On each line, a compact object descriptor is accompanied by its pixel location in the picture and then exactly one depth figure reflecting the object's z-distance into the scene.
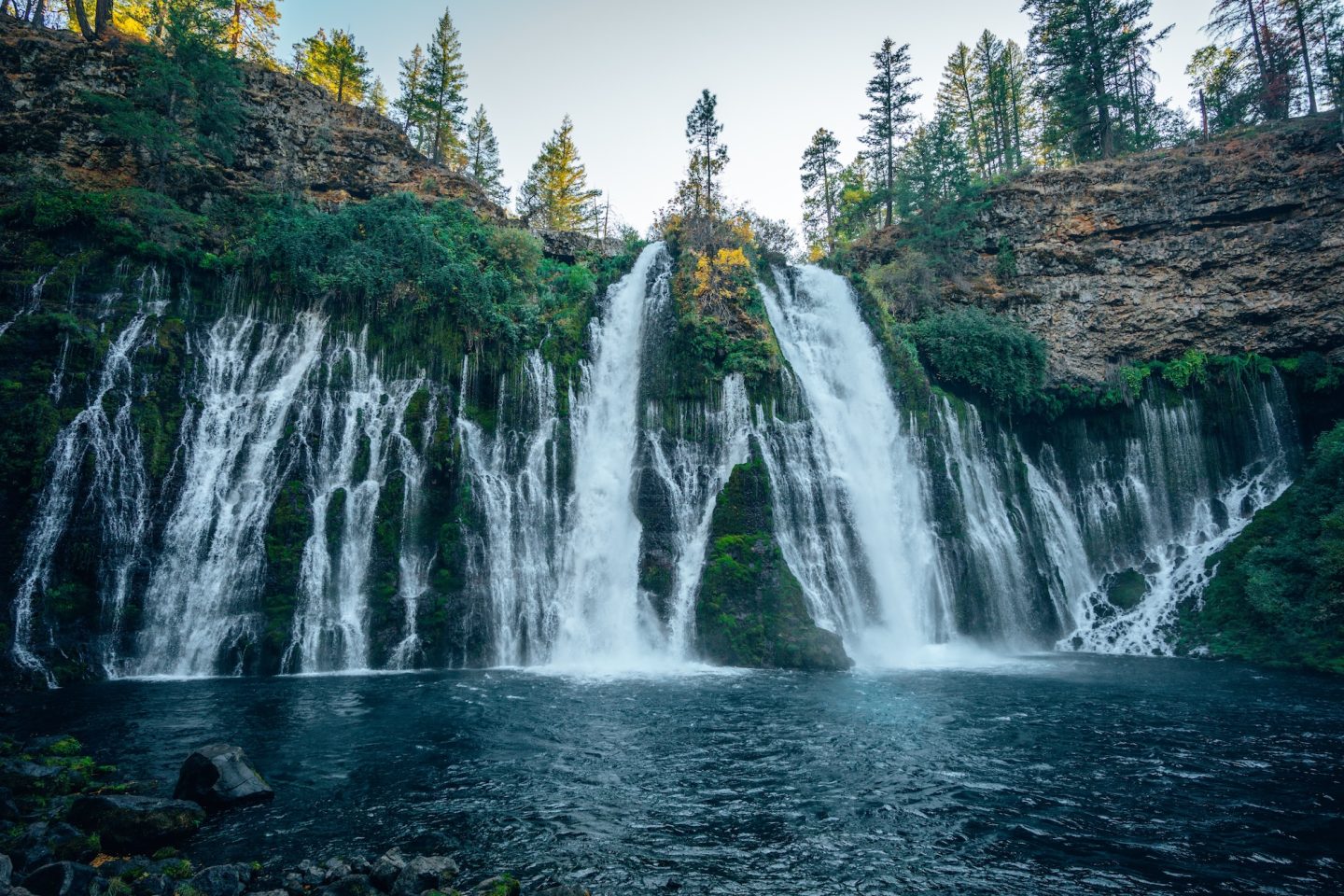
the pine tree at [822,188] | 45.69
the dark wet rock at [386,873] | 5.52
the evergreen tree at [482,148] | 47.91
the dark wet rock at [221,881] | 5.23
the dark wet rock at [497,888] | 5.27
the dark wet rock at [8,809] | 6.38
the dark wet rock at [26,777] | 7.14
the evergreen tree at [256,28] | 34.08
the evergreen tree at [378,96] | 48.56
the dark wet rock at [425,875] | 5.41
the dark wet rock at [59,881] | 4.95
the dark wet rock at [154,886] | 5.07
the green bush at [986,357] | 25.33
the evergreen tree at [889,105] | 37.28
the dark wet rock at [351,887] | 5.30
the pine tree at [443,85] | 39.66
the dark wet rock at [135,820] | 6.07
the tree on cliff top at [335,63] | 40.06
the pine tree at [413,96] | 40.38
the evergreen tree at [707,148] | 31.22
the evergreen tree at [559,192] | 45.22
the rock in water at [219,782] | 7.14
